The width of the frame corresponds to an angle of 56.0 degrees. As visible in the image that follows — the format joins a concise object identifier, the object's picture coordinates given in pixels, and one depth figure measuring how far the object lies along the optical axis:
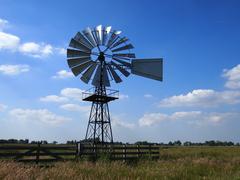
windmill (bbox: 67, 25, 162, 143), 20.34
